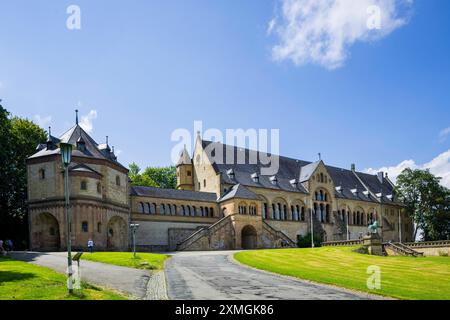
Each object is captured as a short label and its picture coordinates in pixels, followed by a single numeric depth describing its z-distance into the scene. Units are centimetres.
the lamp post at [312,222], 7052
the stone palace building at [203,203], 4975
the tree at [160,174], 9912
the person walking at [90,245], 4262
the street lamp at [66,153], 1701
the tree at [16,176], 5750
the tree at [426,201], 8200
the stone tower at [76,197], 4866
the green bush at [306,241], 7281
